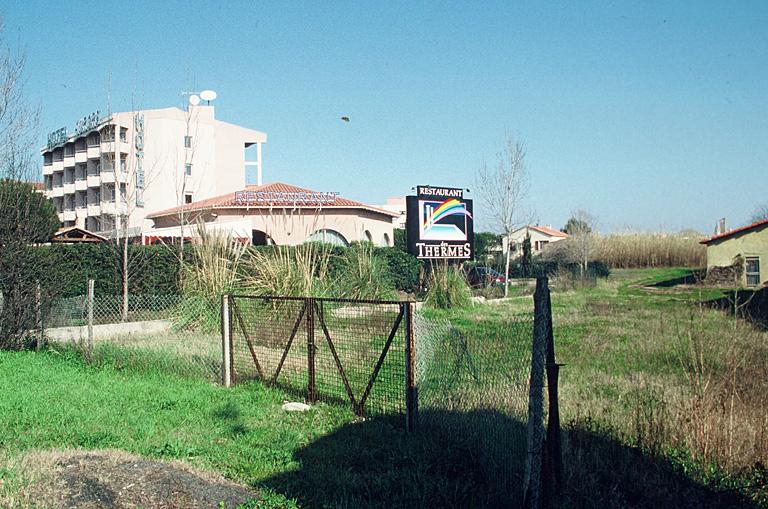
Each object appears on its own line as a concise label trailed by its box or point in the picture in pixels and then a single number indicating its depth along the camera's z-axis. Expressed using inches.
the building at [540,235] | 2760.6
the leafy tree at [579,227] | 1852.0
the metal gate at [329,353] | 278.5
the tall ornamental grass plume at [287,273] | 501.7
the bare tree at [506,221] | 1203.9
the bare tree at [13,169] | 518.9
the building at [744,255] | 1301.7
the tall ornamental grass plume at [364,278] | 604.4
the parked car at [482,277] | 1075.3
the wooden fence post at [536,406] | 166.4
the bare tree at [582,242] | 1731.1
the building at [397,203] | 3105.3
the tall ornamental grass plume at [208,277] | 489.4
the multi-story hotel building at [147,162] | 2208.4
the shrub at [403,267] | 1075.3
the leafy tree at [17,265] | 462.6
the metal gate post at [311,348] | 309.0
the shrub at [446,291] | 830.5
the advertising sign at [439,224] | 845.8
